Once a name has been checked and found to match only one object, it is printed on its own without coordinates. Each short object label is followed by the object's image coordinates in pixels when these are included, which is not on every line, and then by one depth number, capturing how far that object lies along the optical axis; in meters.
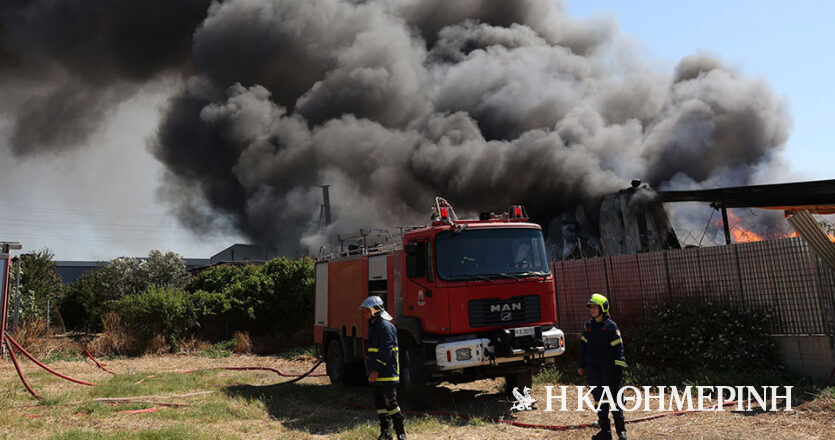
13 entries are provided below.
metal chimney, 29.34
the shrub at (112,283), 23.30
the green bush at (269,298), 17.92
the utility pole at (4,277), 8.94
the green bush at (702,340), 8.03
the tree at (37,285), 18.12
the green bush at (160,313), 16.30
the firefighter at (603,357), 5.32
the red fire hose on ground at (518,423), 6.18
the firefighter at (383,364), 5.76
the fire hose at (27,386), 8.60
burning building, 15.98
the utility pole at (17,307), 14.67
